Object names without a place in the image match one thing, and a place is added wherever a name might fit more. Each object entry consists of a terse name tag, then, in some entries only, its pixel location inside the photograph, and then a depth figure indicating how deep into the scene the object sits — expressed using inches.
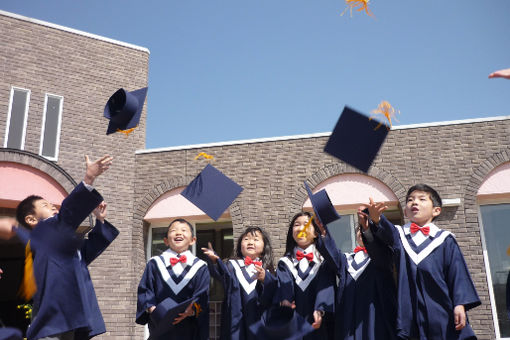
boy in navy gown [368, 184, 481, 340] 131.6
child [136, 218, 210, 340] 159.2
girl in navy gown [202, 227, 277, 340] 161.6
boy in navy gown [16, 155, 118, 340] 123.9
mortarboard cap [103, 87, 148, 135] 179.6
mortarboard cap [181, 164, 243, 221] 196.4
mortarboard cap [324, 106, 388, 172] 181.0
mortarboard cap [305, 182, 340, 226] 155.0
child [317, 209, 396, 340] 147.6
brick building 306.0
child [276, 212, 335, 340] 157.3
